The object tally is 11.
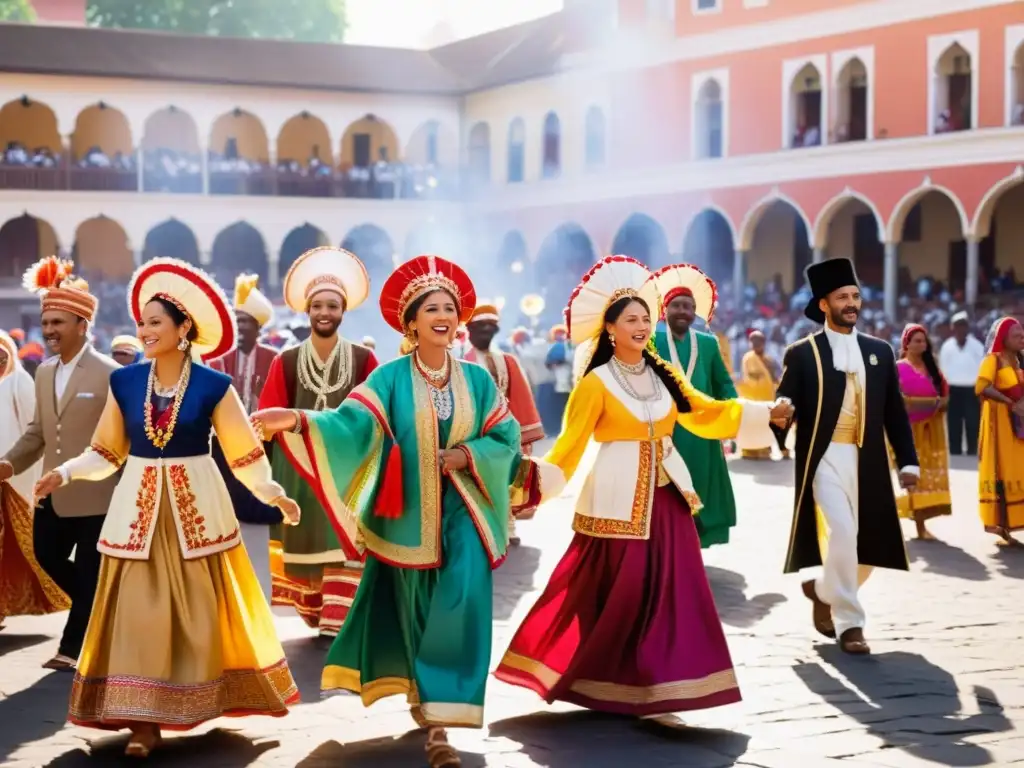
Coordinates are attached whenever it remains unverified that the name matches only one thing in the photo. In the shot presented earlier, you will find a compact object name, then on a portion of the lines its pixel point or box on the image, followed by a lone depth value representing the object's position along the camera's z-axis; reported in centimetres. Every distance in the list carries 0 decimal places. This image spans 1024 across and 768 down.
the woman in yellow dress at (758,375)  1969
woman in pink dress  1178
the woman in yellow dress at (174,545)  572
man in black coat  769
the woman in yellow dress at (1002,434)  1139
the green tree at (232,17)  4928
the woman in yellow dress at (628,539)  616
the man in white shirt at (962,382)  1845
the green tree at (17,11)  4921
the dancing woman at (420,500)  572
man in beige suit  732
